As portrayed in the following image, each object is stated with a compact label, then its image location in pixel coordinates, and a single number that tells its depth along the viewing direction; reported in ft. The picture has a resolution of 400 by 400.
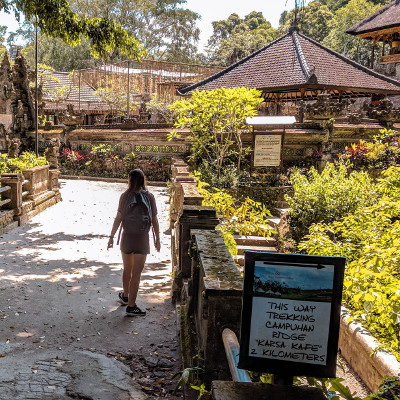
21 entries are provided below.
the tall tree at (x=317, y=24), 156.66
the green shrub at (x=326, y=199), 27.45
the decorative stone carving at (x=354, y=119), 54.95
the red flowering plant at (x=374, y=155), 46.91
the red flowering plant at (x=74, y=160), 64.69
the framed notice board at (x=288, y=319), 6.11
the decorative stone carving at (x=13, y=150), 47.32
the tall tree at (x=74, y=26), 31.22
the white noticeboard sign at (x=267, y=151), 44.80
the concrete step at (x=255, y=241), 30.45
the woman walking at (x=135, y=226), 17.98
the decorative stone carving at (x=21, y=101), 64.54
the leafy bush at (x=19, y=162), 38.22
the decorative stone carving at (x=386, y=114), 56.93
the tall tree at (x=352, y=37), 135.74
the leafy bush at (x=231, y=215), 25.37
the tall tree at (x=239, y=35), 150.41
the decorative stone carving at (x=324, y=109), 49.49
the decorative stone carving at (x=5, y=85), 65.57
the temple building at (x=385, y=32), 103.18
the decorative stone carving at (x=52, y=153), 48.37
